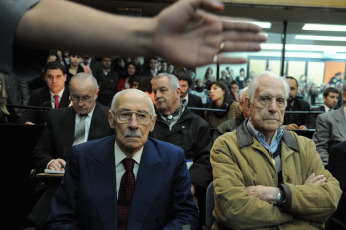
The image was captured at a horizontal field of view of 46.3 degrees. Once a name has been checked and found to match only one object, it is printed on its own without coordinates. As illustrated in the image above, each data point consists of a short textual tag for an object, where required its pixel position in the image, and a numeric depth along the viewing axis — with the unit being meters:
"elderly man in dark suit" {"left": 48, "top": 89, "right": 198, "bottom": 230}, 2.46
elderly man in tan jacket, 2.59
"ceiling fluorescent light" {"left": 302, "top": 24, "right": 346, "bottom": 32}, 9.84
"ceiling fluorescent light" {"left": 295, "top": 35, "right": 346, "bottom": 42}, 9.96
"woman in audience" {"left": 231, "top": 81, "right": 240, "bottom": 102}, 8.19
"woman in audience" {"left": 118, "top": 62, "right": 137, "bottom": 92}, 7.66
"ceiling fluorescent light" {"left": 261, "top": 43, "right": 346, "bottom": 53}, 10.02
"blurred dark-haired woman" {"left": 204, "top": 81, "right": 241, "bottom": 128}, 5.64
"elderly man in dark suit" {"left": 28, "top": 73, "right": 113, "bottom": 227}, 3.50
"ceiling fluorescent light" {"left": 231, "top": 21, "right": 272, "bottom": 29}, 9.98
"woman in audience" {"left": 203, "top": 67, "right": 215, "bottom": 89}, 9.40
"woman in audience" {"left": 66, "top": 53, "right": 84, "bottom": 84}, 6.64
